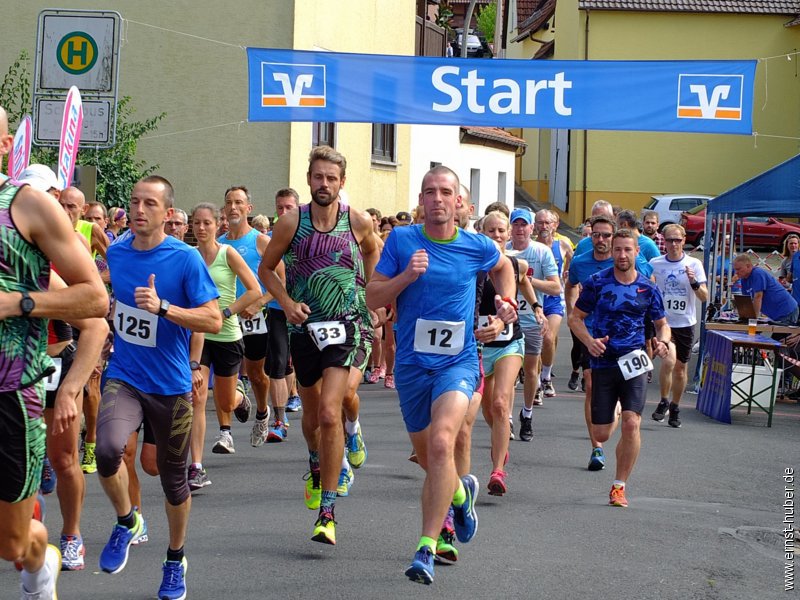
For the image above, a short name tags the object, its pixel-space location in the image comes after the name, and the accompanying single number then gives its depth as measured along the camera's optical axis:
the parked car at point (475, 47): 58.52
